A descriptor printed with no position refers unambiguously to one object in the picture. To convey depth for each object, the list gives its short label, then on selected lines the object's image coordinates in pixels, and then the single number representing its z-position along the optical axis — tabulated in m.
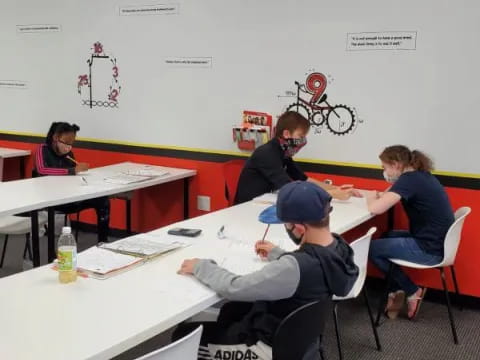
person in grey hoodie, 1.88
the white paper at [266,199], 3.63
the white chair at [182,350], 1.49
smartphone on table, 2.74
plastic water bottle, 2.06
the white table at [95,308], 1.63
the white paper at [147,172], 4.42
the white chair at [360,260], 2.68
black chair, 1.84
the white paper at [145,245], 2.45
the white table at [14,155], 5.40
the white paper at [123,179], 4.05
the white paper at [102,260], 2.21
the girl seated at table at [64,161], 4.43
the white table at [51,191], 3.31
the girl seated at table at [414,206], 3.39
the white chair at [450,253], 3.29
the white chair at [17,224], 3.78
